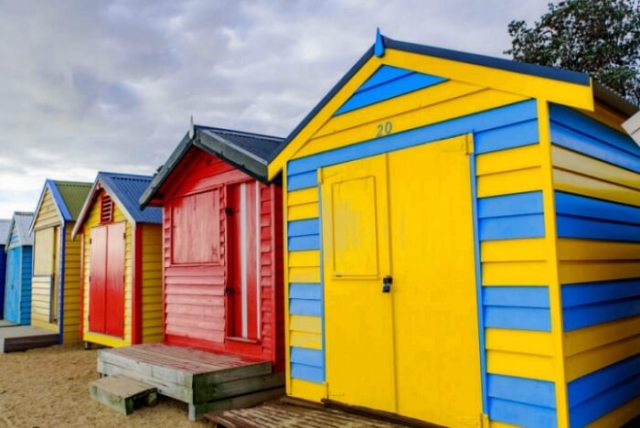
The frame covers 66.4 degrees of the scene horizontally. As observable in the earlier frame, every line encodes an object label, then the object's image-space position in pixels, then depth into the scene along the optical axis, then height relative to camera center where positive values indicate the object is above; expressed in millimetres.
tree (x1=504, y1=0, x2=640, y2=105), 16031 +7416
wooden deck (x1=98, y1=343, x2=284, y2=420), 4926 -1255
